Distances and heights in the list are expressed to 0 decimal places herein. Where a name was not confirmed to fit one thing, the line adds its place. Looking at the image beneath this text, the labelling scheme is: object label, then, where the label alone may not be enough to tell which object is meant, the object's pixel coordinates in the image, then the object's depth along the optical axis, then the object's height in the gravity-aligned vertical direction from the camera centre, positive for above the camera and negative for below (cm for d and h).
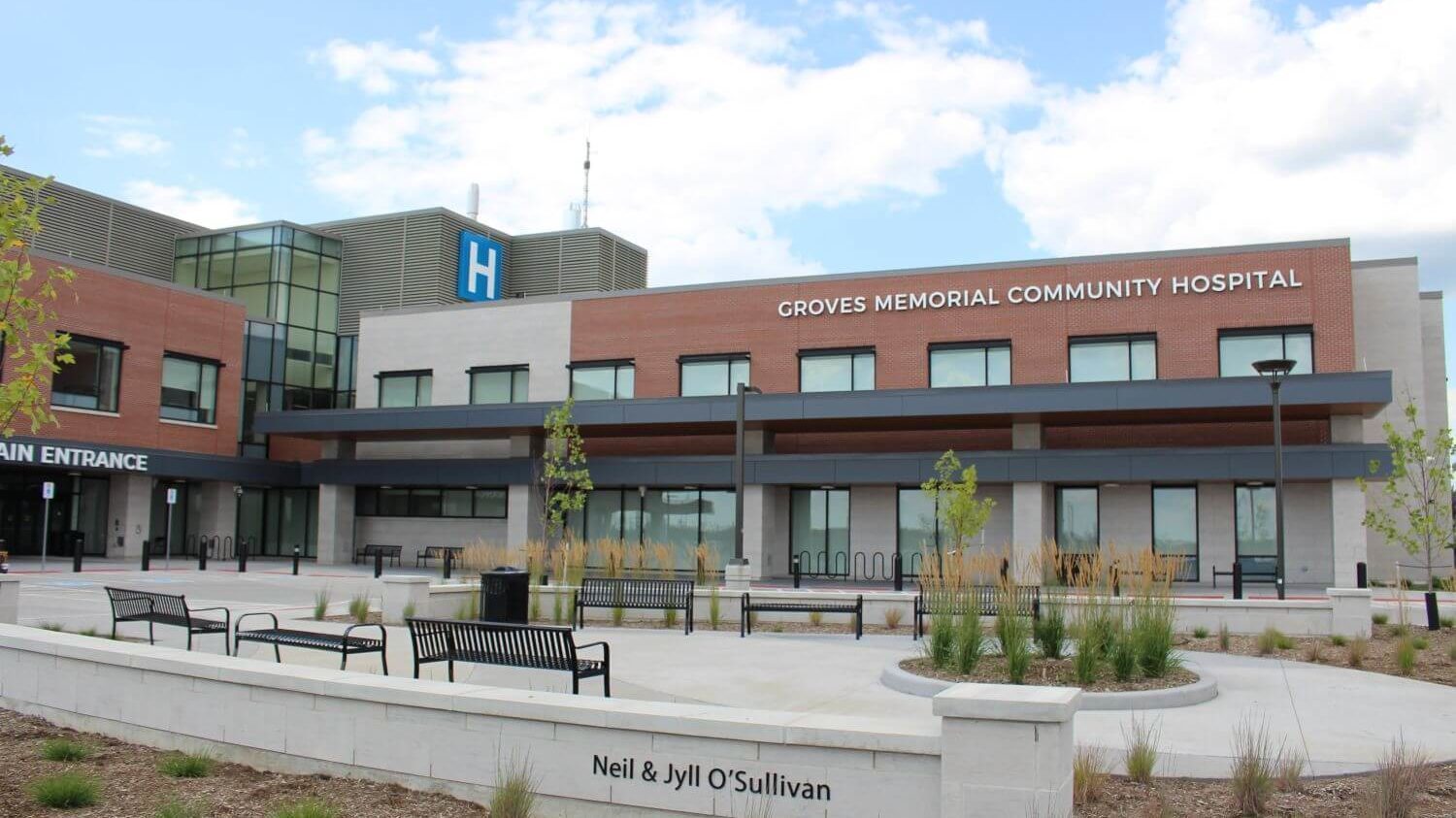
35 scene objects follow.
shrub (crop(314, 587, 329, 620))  1838 -145
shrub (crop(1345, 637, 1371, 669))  1364 -136
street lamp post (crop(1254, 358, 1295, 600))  2119 +168
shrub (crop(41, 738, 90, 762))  837 -175
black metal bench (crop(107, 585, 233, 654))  1283 -114
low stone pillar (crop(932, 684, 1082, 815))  599 -116
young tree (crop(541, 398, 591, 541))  2980 +157
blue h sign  5062 +1130
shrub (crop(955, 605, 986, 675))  1104 -107
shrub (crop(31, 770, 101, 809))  724 -177
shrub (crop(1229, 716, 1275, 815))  693 -149
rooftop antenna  6182 +1820
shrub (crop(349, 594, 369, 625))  1811 -146
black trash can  1531 -99
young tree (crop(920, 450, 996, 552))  2144 +48
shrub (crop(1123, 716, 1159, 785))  756 -149
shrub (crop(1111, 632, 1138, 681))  1089 -119
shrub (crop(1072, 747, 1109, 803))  696 -151
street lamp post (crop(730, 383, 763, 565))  2475 +65
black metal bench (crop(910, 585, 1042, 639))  1145 -73
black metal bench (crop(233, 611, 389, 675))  1109 -124
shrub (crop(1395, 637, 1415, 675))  1292 -133
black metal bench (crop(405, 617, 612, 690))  955 -108
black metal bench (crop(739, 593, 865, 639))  1694 -120
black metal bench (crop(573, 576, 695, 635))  1798 -113
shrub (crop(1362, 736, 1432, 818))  660 -147
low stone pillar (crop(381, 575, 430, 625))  1769 -119
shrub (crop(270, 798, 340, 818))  648 -167
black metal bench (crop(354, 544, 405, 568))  3956 -120
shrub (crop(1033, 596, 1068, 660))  1170 -101
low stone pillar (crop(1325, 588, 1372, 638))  1623 -103
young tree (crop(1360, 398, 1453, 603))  1697 +68
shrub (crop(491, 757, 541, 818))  660 -161
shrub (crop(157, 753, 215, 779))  791 -174
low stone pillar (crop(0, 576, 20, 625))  1372 -107
